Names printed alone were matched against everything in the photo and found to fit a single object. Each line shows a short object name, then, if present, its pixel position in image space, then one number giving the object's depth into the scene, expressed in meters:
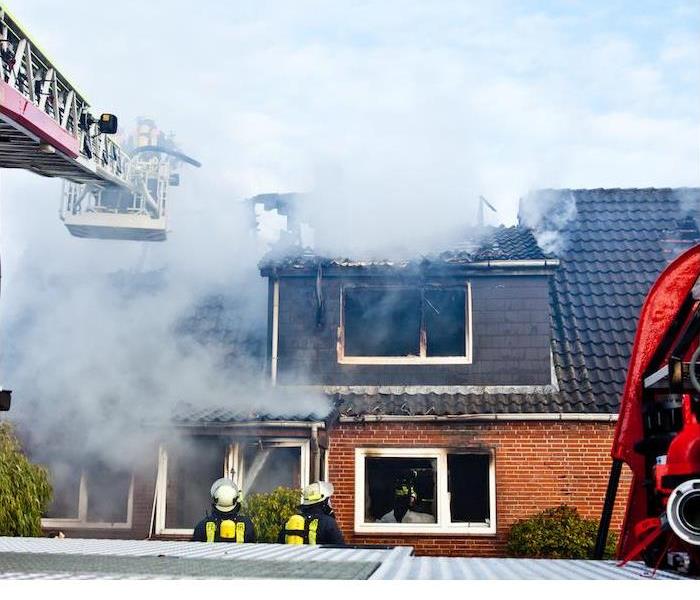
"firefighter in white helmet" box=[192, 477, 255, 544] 7.98
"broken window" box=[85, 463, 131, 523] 13.23
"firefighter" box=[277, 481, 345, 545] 8.02
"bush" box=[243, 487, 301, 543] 11.34
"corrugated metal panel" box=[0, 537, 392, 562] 5.46
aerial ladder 7.60
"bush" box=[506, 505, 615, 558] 11.81
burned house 12.66
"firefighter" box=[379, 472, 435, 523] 12.84
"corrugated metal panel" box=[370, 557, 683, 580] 4.35
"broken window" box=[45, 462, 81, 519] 13.20
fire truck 4.61
